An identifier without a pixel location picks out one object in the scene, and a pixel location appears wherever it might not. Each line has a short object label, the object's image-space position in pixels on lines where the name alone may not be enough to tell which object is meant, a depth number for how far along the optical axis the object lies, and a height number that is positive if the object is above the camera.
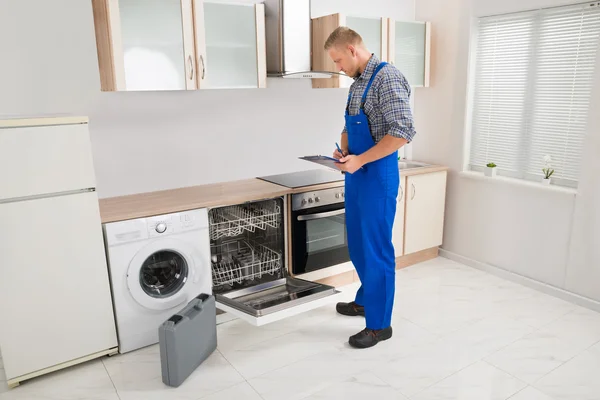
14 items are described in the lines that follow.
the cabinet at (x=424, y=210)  3.75 -0.89
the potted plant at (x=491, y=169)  3.69 -0.55
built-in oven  3.12 -0.88
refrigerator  2.19 -0.70
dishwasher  2.84 -1.03
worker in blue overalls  2.44 -0.32
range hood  3.09 +0.40
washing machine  2.56 -0.94
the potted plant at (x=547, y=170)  3.36 -0.51
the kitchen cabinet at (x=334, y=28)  3.28 +0.43
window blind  3.12 +0.05
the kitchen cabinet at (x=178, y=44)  2.58 +0.32
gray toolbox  2.29 -1.18
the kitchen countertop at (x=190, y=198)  2.64 -0.58
